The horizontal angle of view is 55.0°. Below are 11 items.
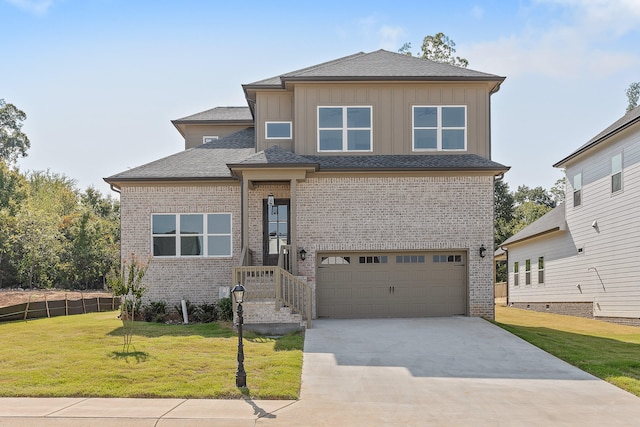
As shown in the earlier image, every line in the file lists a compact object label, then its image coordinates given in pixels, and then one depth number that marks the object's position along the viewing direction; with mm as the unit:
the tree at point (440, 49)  40906
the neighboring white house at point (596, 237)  19844
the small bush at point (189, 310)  18394
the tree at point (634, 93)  53156
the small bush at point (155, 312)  18125
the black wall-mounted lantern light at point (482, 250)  18031
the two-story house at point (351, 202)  18141
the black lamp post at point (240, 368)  10203
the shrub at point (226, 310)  17141
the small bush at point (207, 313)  18156
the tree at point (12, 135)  66312
